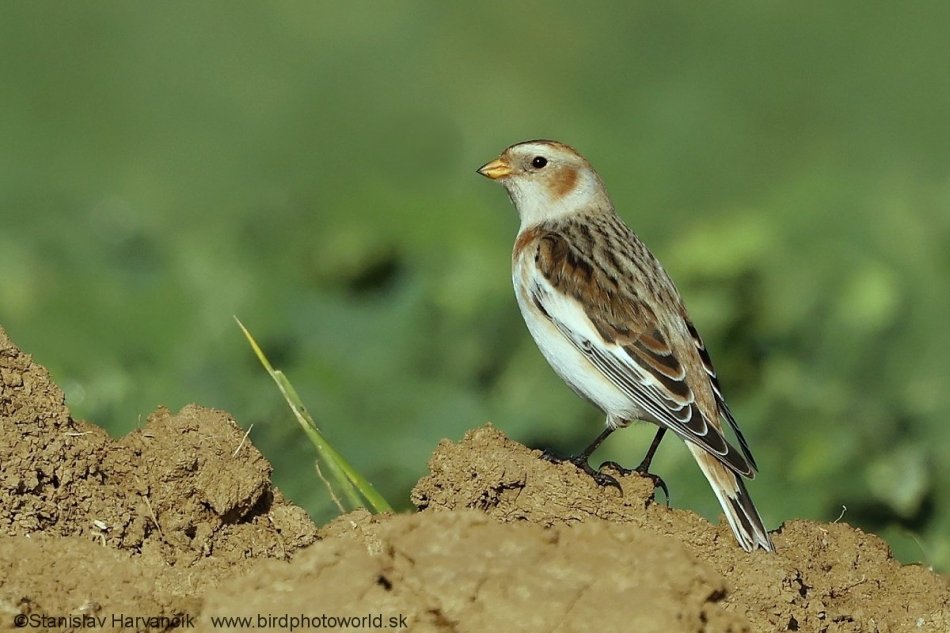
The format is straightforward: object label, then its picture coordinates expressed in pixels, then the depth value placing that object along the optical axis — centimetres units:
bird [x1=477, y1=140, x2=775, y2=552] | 1130
